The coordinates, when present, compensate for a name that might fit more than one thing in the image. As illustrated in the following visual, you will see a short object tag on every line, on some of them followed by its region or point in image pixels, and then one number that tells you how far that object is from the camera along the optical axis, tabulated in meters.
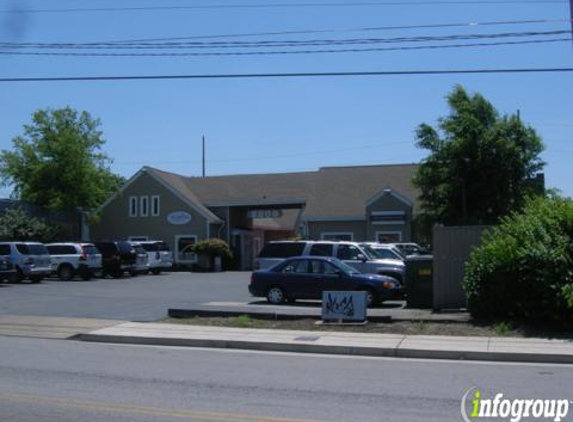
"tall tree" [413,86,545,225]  34.19
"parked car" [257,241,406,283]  22.00
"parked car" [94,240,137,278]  35.88
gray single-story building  43.22
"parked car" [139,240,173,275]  38.86
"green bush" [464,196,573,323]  14.20
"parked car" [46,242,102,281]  33.81
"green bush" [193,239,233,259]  44.16
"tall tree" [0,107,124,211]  44.81
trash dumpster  18.83
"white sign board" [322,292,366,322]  15.80
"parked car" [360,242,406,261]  23.48
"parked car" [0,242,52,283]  30.55
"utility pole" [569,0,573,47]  14.73
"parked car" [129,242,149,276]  36.72
